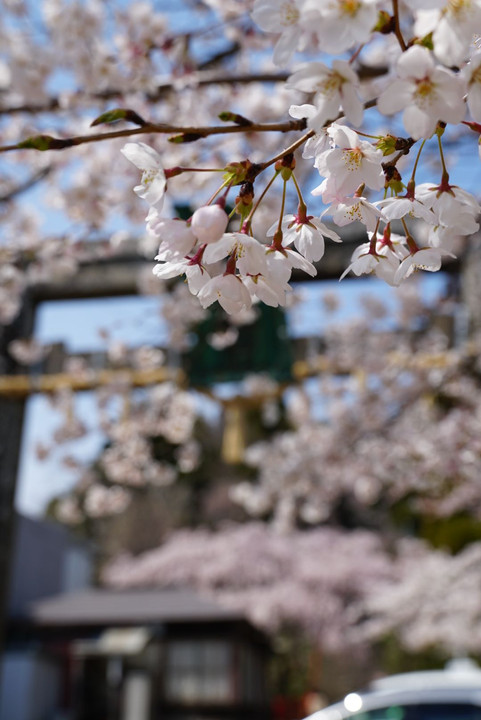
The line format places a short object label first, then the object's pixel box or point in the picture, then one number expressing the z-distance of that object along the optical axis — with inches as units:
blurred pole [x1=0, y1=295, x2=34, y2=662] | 202.8
